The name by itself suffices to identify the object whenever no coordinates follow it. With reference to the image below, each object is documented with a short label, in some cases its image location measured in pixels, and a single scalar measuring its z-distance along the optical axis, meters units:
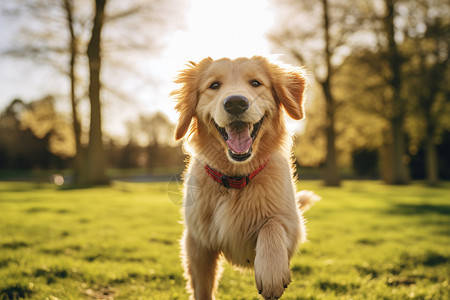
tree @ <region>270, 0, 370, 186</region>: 18.17
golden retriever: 2.67
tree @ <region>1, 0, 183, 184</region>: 16.48
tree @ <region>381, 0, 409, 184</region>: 19.62
